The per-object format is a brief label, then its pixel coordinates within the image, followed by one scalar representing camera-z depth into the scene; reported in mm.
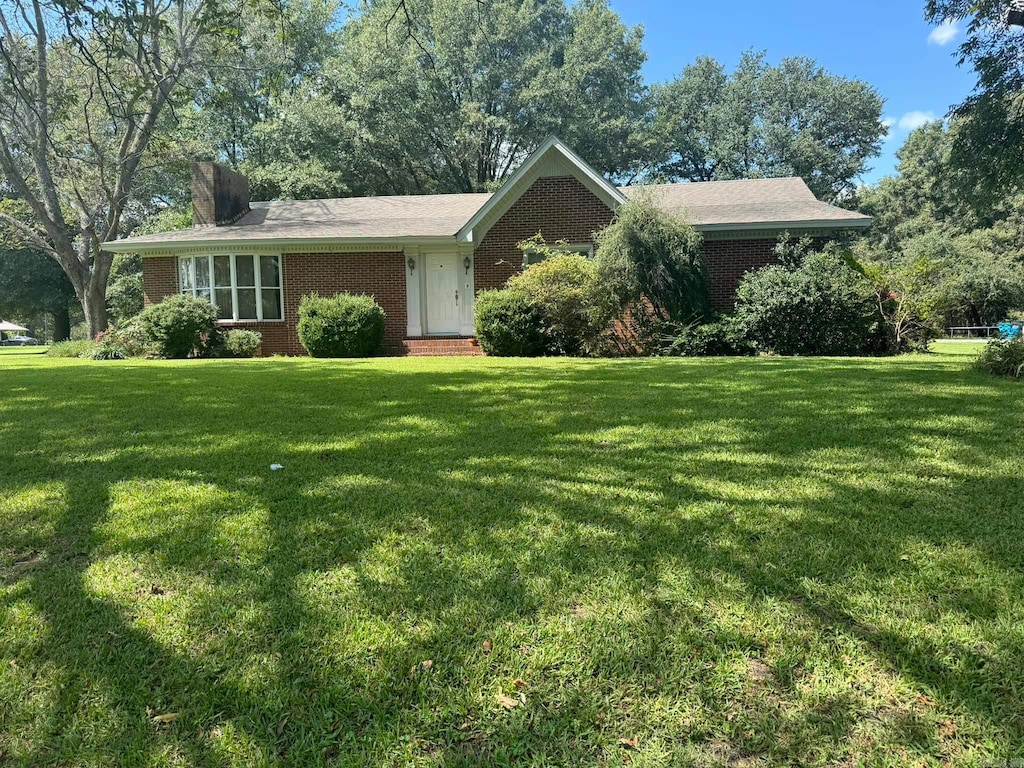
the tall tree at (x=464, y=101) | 26359
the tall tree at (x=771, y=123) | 34750
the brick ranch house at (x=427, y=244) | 14773
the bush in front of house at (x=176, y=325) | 12875
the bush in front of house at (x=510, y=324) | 12750
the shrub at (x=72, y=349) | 15508
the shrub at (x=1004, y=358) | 7141
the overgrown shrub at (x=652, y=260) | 12891
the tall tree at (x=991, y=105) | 13883
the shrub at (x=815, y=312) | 12273
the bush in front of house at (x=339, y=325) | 13773
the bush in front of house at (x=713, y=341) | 12727
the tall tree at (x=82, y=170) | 16375
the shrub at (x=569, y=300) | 12641
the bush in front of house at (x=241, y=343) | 14609
